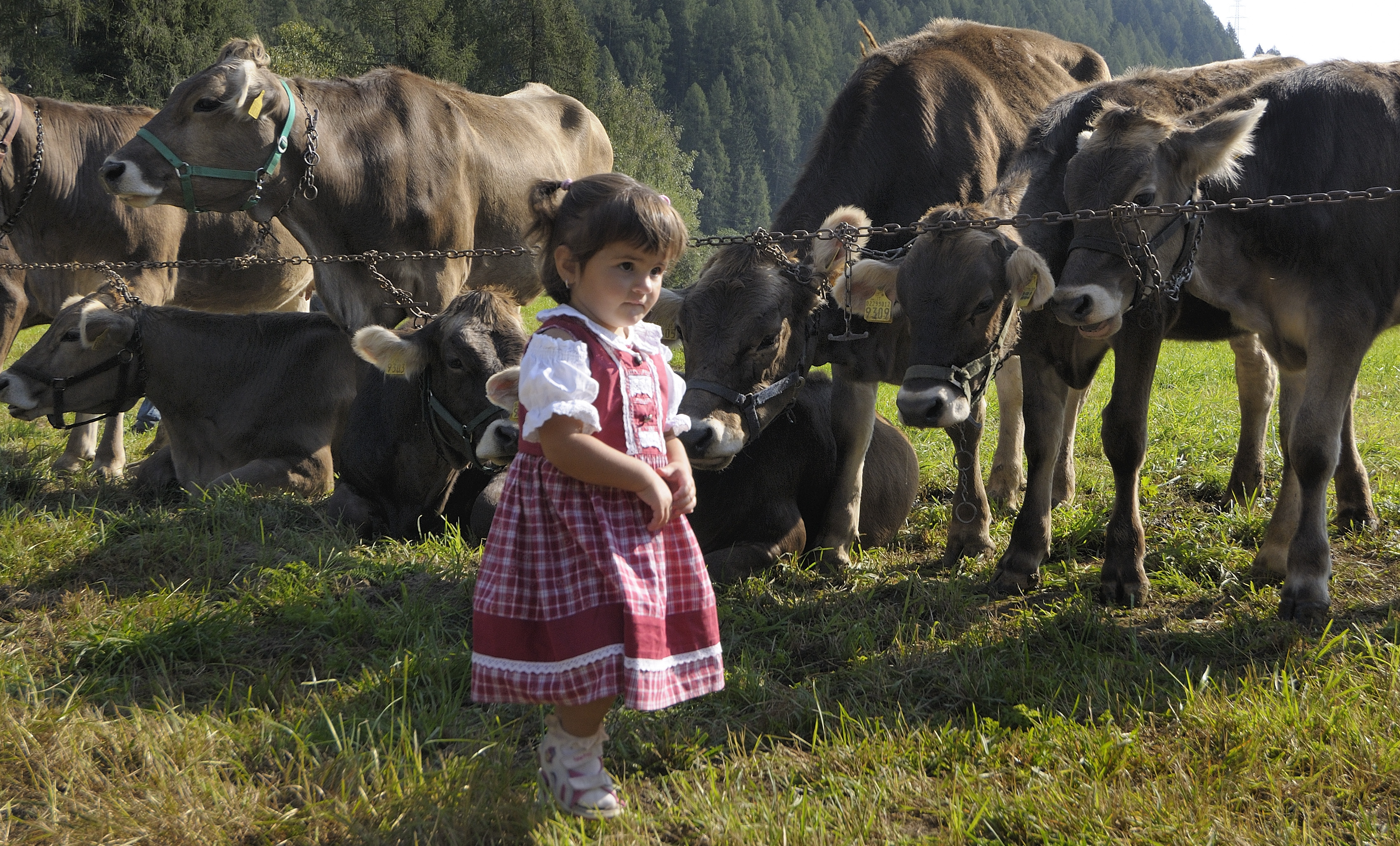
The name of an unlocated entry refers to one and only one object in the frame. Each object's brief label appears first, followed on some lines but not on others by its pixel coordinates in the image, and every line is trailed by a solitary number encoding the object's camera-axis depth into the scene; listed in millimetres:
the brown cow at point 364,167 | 5613
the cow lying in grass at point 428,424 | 4684
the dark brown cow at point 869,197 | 4332
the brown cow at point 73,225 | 7020
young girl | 2459
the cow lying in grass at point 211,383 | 5938
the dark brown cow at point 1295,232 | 3818
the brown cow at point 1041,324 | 4031
